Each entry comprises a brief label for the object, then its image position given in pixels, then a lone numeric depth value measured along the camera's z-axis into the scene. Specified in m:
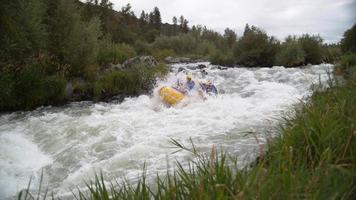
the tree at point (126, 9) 47.19
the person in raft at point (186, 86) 9.69
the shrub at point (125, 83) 11.23
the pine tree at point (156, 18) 62.94
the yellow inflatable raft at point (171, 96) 9.10
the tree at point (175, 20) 74.06
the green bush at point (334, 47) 19.49
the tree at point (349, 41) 18.39
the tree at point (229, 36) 48.88
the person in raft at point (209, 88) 10.07
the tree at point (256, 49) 22.91
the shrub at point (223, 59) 24.20
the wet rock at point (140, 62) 12.62
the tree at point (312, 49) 22.30
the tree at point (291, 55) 20.97
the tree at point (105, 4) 35.94
